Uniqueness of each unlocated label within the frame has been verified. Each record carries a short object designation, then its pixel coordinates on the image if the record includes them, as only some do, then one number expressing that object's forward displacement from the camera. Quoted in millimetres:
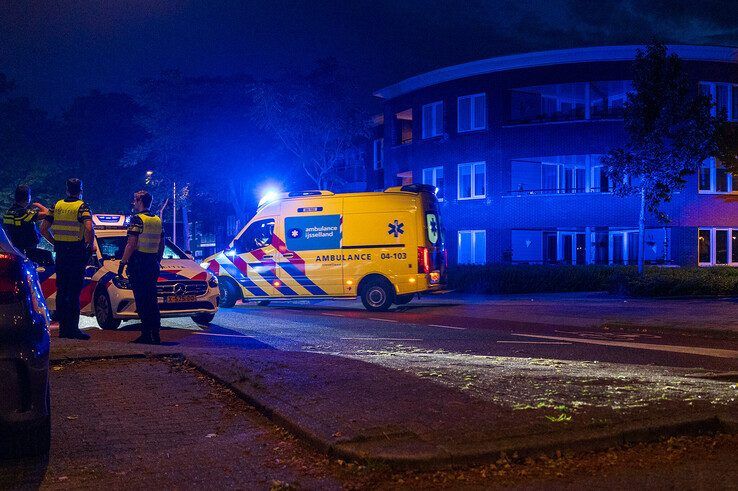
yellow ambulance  17594
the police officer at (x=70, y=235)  10297
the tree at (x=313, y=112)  33156
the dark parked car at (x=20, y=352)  4426
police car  12617
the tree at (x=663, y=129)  22828
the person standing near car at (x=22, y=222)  10344
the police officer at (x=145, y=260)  10555
